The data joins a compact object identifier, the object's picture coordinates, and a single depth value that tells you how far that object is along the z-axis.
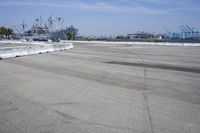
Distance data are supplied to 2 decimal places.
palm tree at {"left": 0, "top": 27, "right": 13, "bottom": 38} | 166.27
